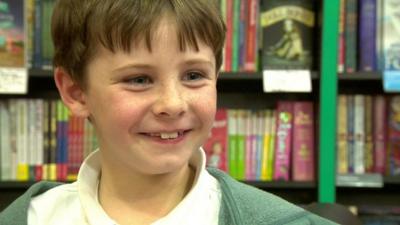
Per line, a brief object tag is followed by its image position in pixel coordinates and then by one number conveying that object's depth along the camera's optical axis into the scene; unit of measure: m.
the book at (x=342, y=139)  1.78
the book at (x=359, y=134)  1.79
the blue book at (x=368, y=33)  1.74
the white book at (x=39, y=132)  1.75
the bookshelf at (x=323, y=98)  1.67
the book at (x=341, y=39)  1.73
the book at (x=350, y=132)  1.79
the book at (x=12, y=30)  1.68
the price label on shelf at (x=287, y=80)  1.63
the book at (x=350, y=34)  1.74
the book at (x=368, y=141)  1.80
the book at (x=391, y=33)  1.71
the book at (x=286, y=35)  1.73
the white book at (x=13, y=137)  1.75
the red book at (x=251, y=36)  1.74
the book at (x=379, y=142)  1.80
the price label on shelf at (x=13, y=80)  1.61
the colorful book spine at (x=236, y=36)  1.75
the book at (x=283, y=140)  1.78
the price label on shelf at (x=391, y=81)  1.67
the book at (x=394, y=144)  1.79
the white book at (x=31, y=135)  1.75
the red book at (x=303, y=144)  1.78
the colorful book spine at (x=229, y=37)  1.74
